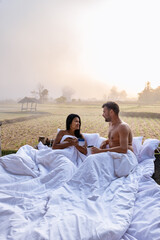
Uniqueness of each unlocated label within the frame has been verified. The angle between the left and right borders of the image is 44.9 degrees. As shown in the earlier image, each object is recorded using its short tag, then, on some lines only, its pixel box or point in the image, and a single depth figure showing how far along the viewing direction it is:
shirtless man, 2.20
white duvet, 1.08
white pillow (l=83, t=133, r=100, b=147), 2.99
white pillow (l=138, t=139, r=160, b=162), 2.73
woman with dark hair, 2.62
